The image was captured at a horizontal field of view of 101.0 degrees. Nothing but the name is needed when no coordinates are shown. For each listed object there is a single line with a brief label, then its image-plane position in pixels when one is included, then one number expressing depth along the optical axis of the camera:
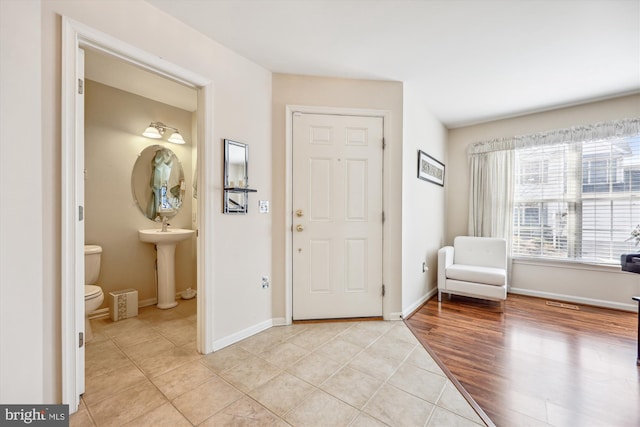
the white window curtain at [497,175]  3.57
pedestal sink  3.09
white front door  2.73
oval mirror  3.21
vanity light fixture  3.19
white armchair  3.17
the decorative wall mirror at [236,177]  2.25
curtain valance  3.15
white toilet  2.17
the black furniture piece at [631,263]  2.04
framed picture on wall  3.37
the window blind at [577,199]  3.16
